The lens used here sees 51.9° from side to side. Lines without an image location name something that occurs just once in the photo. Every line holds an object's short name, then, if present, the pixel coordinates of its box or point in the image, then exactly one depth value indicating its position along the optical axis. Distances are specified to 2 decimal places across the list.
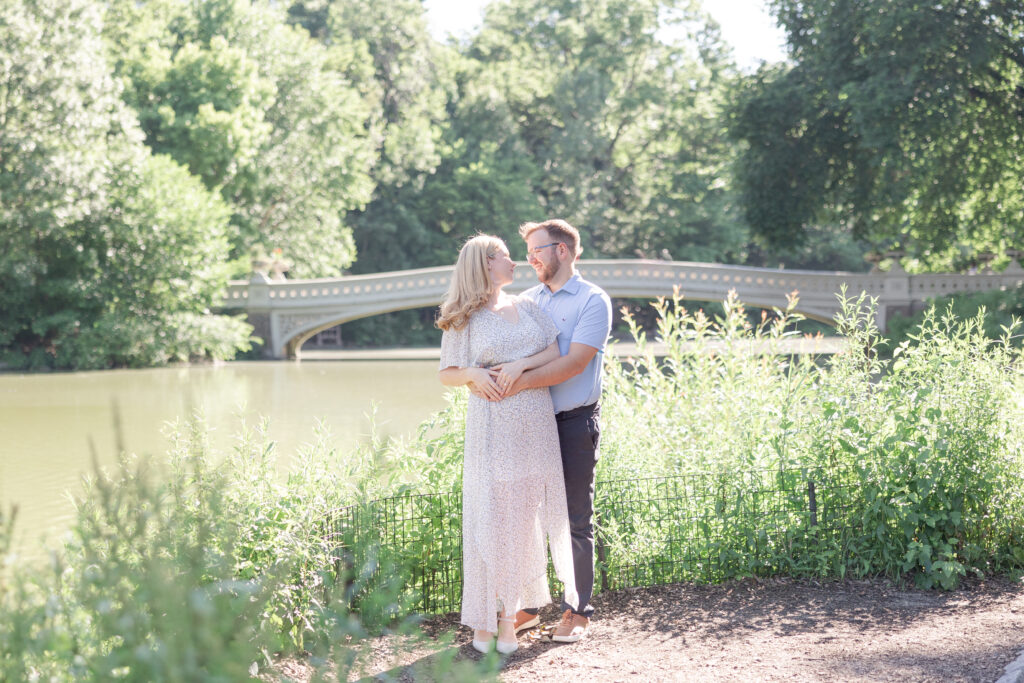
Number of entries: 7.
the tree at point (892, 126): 19.33
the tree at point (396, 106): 36.28
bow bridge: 25.50
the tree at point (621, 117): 35.34
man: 3.87
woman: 3.68
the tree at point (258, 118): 27.14
